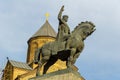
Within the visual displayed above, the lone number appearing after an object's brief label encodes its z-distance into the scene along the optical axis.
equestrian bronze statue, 16.64
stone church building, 45.12
